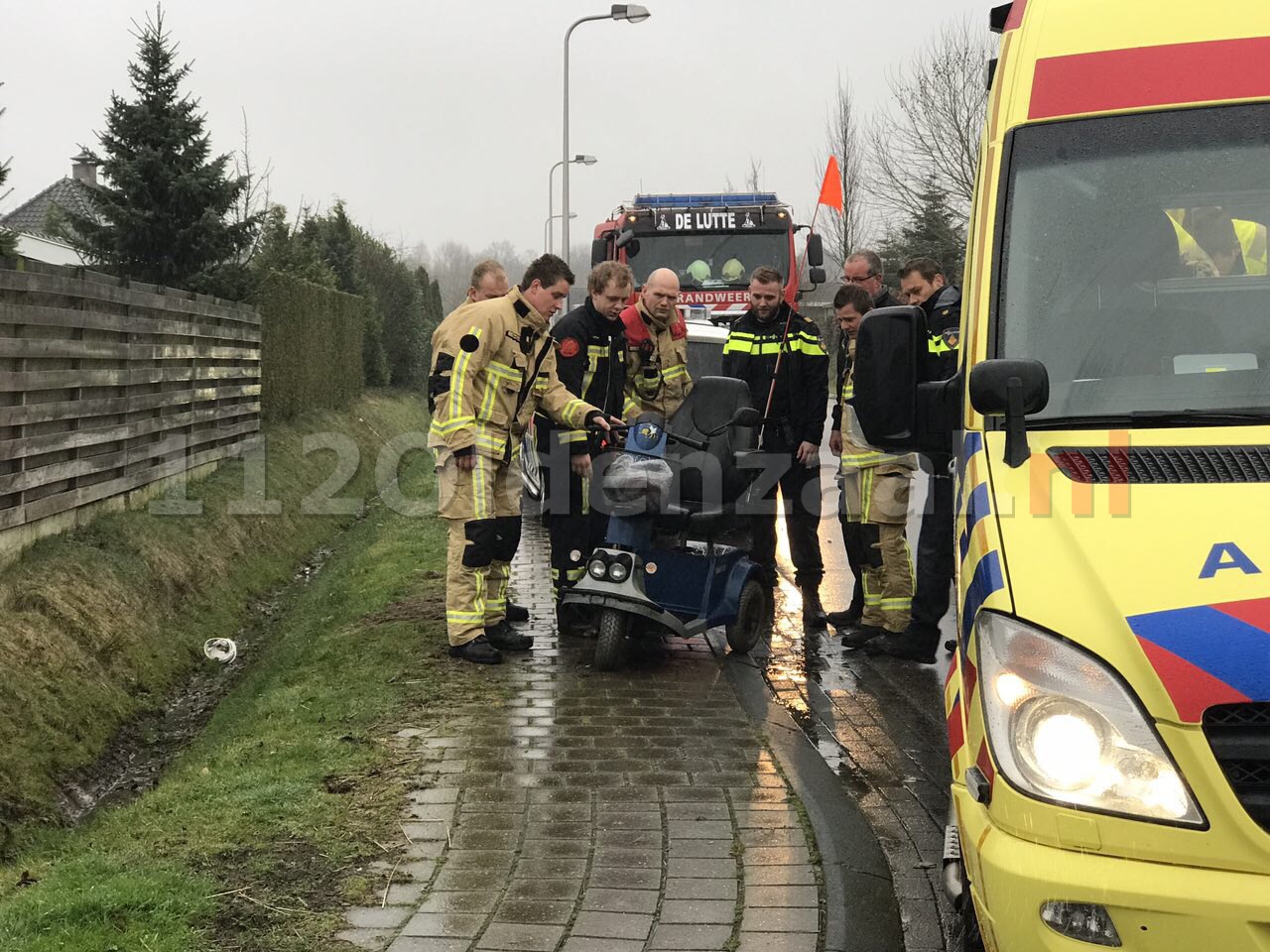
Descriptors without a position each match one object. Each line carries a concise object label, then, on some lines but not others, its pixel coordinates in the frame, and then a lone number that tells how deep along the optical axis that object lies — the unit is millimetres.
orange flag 17766
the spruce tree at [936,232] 37656
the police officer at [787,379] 9062
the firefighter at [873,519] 8000
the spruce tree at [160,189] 19344
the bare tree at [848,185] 43438
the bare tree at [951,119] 36938
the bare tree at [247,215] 20125
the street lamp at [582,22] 32531
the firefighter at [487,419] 7566
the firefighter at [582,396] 8219
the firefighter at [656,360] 8719
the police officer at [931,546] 7828
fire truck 17094
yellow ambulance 2609
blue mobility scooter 7273
